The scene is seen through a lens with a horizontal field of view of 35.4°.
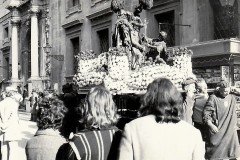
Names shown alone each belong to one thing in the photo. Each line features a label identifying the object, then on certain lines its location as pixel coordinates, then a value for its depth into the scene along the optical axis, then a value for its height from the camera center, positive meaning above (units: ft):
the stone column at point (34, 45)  77.82 +6.72
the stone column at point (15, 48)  89.40 +7.14
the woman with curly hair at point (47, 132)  10.34 -1.53
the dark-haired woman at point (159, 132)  8.32 -1.26
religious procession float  24.52 +1.03
